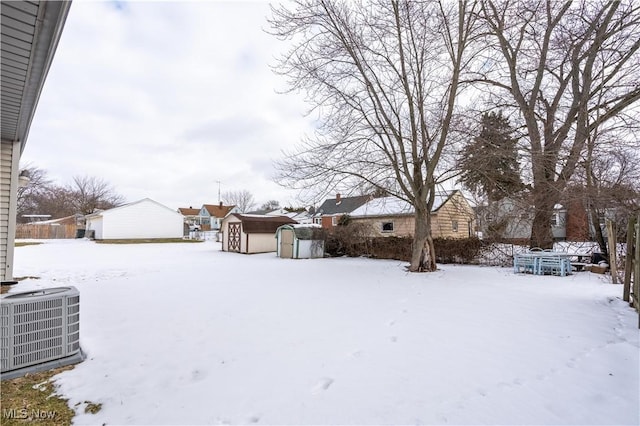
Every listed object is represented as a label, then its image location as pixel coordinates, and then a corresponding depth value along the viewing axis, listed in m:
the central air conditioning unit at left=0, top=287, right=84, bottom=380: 2.87
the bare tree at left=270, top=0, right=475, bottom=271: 9.70
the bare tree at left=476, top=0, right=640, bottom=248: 9.70
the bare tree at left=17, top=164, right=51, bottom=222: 30.00
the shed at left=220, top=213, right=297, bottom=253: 18.08
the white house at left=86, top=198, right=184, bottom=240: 27.33
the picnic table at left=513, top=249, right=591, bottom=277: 9.45
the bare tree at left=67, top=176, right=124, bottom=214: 41.47
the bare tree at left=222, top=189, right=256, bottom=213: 60.15
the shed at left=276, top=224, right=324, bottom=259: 15.34
